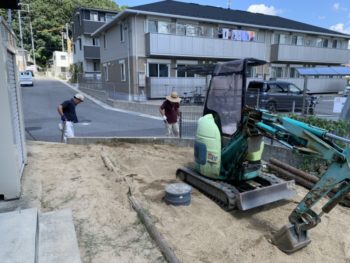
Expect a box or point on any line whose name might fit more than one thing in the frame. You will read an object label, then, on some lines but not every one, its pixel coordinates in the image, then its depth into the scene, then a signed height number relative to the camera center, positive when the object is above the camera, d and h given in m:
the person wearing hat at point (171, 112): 8.38 -1.04
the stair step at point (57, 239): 2.96 -1.85
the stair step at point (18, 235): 2.71 -1.69
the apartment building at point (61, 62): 48.55 +2.39
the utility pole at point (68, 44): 47.97 +5.36
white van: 27.95 -0.34
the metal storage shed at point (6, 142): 3.84 -0.92
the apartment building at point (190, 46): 18.53 +2.38
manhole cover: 4.46 -1.84
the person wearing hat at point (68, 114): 7.75 -1.03
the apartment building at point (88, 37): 30.98 +4.41
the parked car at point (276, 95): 14.54 -0.90
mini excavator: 3.45 -1.12
